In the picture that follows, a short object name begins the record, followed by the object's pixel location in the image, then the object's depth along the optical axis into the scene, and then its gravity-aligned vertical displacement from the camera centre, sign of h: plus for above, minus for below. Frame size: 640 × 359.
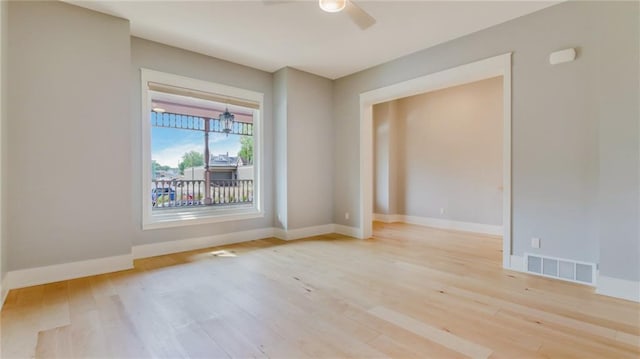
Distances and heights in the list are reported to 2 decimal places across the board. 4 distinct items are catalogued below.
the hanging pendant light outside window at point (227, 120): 5.12 +1.02
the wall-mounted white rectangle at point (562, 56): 2.91 +1.22
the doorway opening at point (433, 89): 3.37 +1.19
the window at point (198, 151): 3.99 +0.44
